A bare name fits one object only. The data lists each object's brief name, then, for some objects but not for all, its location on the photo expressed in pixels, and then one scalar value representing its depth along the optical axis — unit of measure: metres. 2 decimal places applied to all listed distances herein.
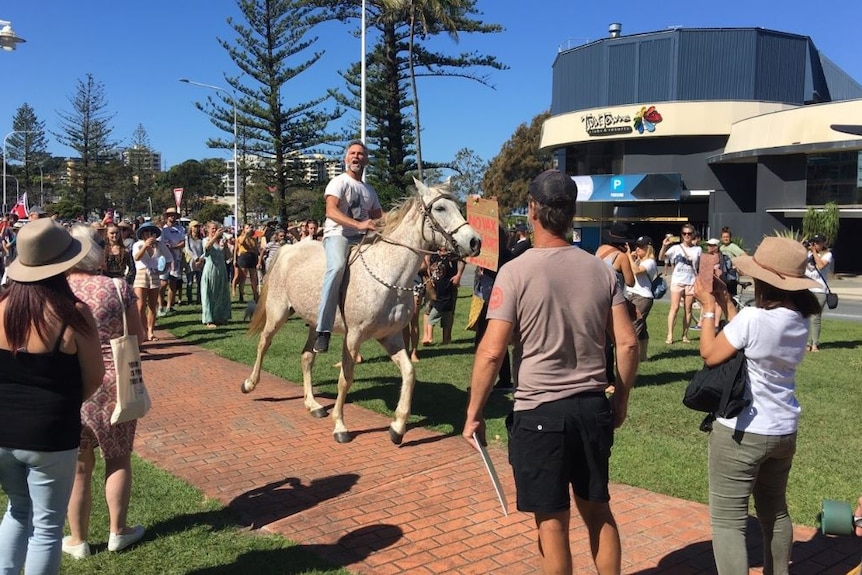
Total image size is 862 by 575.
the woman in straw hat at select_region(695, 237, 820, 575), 3.10
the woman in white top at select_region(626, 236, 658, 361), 8.70
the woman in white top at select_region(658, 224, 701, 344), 11.91
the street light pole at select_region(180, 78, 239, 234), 33.72
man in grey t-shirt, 2.93
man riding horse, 6.45
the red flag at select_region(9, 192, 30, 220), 22.23
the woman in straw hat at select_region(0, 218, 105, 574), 3.00
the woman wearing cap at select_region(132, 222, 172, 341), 10.77
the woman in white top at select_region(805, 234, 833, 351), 10.69
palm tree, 28.17
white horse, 6.00
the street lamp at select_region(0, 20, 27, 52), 16.95
